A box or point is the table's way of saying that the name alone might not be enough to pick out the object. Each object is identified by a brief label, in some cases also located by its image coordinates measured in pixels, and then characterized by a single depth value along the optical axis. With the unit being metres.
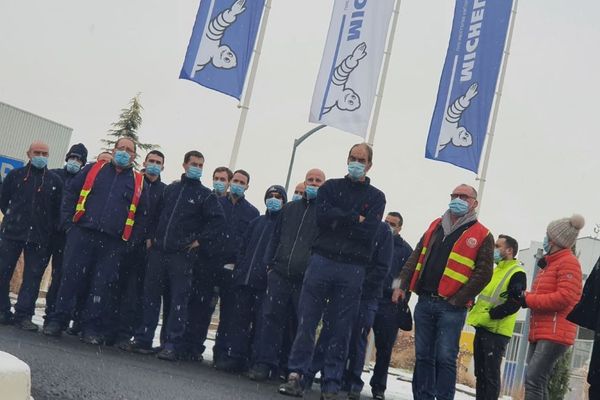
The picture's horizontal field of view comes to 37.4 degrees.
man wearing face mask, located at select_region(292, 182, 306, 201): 8.90
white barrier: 2.31
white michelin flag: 14.52
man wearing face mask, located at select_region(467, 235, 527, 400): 7.86
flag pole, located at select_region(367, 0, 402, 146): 16.20
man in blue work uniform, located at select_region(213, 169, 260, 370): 9.34
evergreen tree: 49.88
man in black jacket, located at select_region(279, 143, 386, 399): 7.03
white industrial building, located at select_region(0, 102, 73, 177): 44.38
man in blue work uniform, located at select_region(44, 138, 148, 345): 8.32
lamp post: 20.31
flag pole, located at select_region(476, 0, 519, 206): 16.80
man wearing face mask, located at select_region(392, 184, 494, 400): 7.18
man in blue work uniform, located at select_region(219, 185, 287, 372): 8.90
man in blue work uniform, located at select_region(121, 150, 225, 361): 8.56
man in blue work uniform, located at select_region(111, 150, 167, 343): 8.83
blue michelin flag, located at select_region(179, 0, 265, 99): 13.77
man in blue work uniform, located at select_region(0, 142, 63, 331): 8.84
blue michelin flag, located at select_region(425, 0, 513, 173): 15.41
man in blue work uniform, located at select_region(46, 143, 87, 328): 9.22
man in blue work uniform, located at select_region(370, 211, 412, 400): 9.32
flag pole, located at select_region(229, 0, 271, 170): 14.52
